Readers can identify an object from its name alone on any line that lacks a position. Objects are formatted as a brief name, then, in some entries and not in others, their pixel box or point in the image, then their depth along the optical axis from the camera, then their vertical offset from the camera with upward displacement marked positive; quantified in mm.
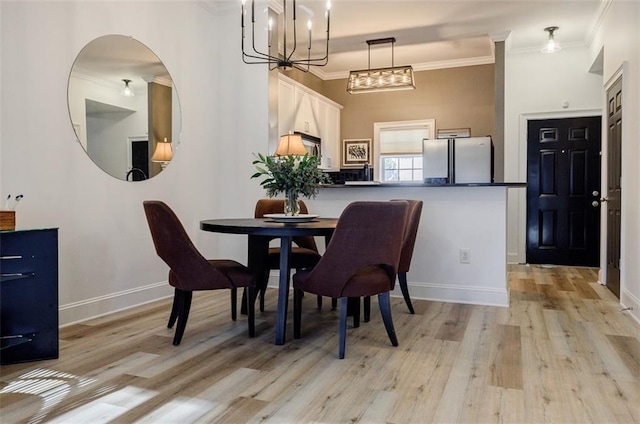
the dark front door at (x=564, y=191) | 5746 +168
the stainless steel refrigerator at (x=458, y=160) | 5469 +529
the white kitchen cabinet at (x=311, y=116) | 5480 +1157
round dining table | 2479 -152
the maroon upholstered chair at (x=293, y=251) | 3340 -369
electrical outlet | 3756 -424
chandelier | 4122 +1391
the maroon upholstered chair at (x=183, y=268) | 2523 -368
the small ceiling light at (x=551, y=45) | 5180 +1793
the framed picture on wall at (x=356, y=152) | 7095 +789
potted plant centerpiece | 2895 +173
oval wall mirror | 3105 +705
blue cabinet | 2314 -477
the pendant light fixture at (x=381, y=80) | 4984 +1364
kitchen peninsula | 3654 -305
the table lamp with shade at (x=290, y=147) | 4172 +507
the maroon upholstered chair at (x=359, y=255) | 2346 -272
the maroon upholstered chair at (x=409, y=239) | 3188 -249
